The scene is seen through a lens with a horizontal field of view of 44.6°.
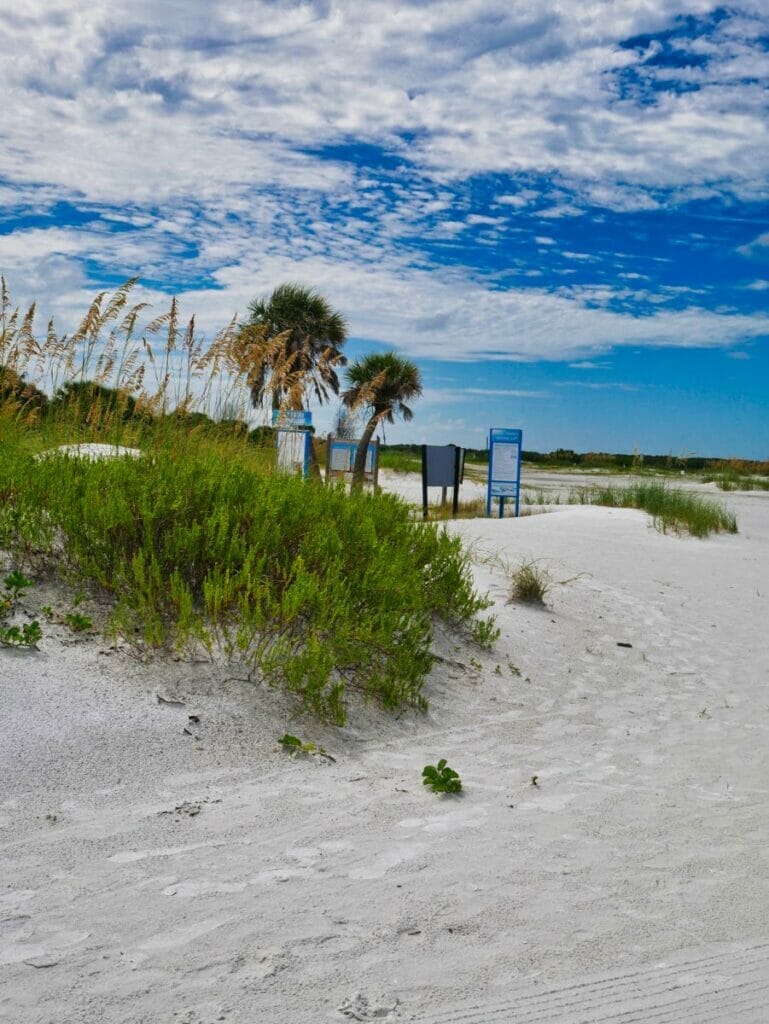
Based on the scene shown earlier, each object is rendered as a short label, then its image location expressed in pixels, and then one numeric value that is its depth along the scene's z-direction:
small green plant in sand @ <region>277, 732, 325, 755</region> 4.89
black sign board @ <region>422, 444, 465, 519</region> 19.84
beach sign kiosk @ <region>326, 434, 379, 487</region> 19.88
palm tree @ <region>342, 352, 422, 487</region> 32.88
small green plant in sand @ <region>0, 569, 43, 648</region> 5.29
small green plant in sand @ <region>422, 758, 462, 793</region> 4.49
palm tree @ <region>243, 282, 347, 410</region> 35.38
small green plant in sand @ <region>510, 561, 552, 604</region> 8.54
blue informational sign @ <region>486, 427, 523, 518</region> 19.56
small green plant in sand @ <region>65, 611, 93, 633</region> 5.55
